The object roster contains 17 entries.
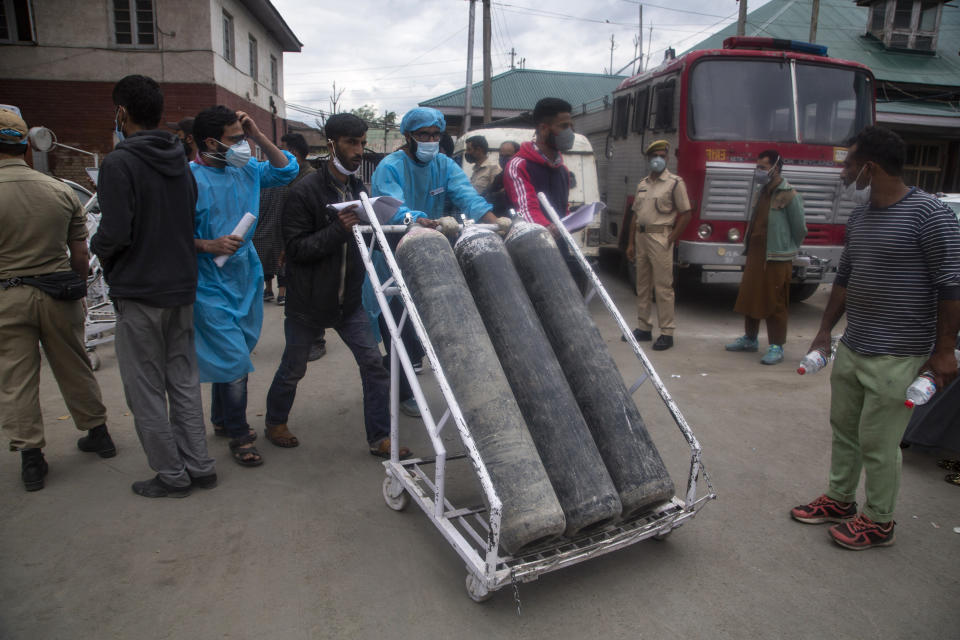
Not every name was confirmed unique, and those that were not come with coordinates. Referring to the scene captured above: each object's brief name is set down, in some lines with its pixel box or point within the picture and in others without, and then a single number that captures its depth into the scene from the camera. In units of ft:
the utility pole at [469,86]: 71.41
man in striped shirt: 8.60
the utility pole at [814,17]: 53.31
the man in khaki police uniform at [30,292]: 10.62
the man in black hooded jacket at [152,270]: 9.73
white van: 28.09
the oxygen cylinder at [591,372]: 8.70
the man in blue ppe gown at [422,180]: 12.24
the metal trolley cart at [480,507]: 7.59
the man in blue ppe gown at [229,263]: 11.24
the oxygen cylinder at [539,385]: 8.23
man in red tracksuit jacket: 13.41
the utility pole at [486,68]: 66.69
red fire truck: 24.53
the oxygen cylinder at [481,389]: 7.80
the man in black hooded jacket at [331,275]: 11.60
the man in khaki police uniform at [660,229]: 21.36
